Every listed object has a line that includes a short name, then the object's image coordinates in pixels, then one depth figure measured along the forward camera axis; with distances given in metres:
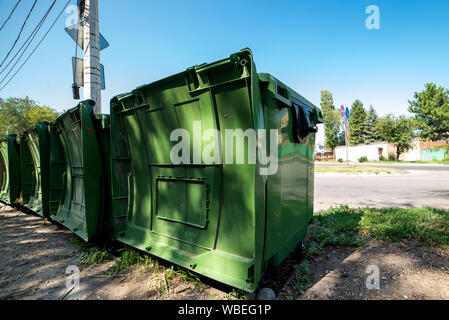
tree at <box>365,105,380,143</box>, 44.47
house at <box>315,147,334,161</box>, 50.35
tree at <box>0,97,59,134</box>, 37.47
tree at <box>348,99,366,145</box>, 45.00
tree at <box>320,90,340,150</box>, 45.41
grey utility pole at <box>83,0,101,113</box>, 4.53
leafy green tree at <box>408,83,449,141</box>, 34.91
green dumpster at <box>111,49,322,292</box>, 1.91
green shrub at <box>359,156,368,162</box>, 37.03
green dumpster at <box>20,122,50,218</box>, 4.52
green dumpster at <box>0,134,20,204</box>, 6.38
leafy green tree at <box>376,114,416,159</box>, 36.31
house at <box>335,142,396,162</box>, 38.84
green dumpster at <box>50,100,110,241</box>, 3.12
